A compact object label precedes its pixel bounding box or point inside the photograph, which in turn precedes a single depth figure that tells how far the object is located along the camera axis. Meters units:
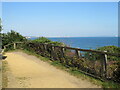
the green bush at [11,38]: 16.96
